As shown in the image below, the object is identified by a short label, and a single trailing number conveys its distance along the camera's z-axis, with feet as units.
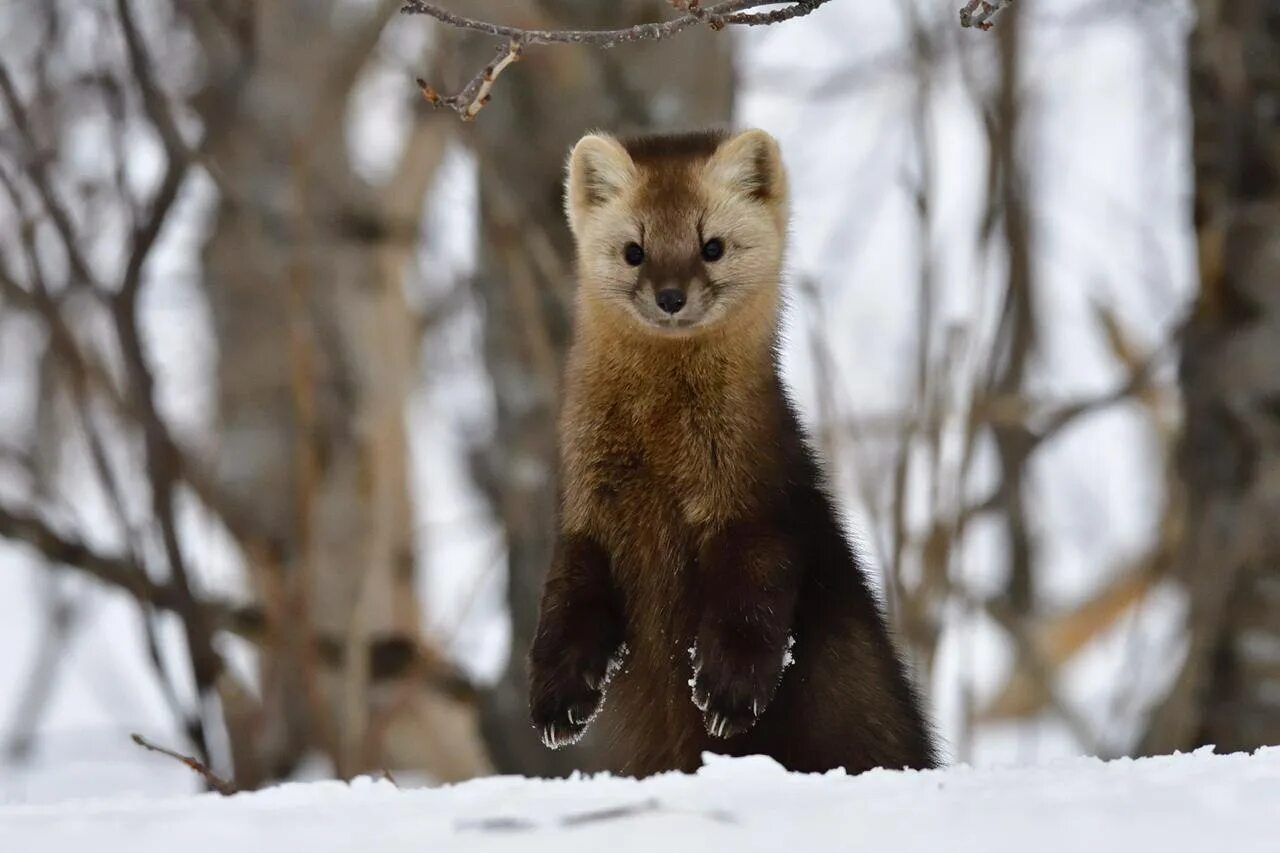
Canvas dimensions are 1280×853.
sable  30.07
